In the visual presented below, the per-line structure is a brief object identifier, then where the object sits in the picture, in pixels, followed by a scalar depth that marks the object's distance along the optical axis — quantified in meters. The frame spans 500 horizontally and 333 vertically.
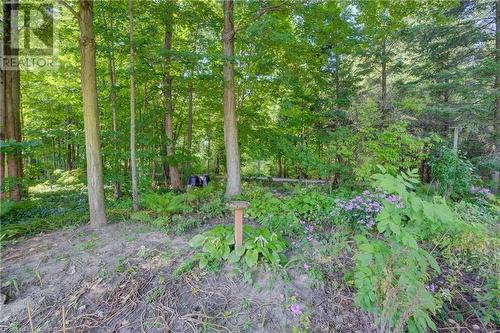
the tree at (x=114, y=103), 5.08
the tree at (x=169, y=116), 6.32
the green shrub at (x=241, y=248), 2.73
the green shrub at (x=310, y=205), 4.27
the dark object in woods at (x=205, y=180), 8.09
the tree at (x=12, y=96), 5.00
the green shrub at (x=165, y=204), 4.42
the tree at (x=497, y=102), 6.56
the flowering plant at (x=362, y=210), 3.68
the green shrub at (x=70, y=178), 6.88
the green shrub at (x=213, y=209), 4.45
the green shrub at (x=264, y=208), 4.30
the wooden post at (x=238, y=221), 2.74
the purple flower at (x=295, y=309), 2.20
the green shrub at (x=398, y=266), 1.71
